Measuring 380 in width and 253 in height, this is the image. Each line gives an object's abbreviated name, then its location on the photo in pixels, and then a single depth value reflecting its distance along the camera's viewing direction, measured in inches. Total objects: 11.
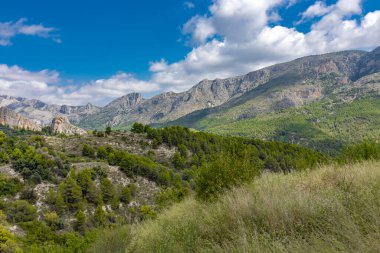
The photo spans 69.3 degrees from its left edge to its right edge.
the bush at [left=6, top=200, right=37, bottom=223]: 1419.8
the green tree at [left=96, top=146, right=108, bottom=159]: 2597.7
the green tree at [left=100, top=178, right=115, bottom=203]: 1893.5
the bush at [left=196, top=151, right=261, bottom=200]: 485.8
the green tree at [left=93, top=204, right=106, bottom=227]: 1587.7
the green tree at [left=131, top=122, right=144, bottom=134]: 3676.2
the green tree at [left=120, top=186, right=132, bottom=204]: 1911.9
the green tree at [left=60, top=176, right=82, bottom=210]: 1716.3
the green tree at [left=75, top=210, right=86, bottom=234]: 1535.4
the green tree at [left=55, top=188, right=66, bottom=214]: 1617.9
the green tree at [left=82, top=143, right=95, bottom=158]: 2650.1
